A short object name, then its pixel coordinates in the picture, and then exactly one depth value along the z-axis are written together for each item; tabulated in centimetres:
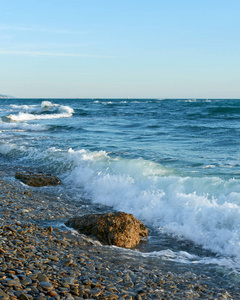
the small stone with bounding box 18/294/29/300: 283
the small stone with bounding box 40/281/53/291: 309
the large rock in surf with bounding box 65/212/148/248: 500
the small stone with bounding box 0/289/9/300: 272
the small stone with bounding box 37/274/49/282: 324
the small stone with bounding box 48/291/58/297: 302
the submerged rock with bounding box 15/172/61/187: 852
